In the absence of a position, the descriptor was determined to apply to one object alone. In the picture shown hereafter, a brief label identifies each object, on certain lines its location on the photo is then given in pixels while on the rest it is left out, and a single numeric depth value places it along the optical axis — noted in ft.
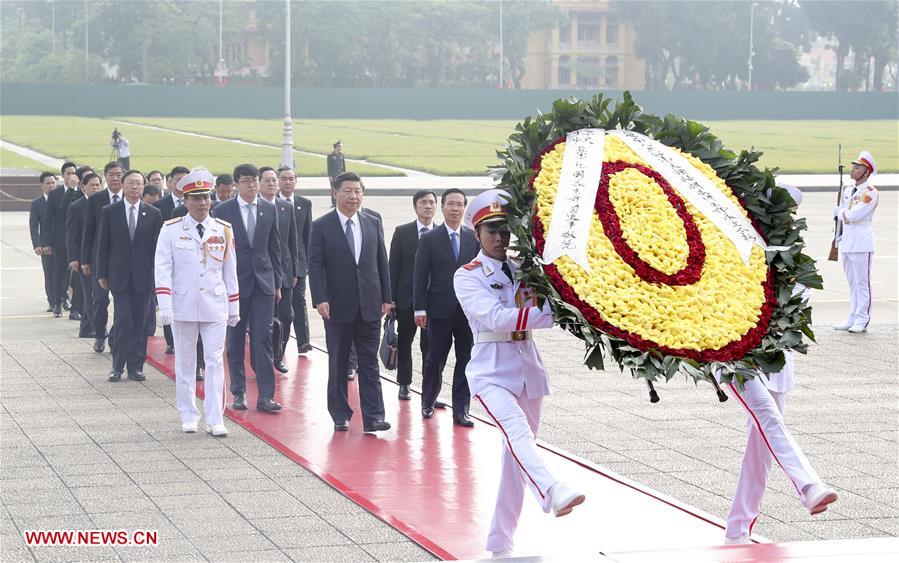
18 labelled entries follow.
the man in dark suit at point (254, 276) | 34.47
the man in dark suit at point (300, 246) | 42.14
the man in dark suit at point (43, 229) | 52.22
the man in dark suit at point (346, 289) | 32.12
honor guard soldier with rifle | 47.83
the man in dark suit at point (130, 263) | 38.19
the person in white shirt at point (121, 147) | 136.77
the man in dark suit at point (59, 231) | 51.01
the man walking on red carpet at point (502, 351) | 20.39
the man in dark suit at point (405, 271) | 35.60
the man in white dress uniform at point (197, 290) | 31.30
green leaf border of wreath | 17.72
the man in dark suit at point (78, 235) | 45.03
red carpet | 22.67
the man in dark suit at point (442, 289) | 32.91
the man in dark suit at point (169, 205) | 42.96
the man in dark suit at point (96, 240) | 42.39
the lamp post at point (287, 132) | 116.67
